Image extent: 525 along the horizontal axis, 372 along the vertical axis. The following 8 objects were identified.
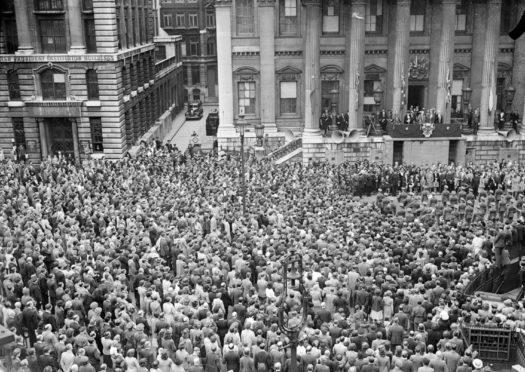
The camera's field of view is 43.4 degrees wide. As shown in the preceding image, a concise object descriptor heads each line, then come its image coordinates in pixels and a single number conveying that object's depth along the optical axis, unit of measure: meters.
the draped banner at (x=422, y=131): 40.94
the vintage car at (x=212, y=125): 52.96
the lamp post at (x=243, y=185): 29.14
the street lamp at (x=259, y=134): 41.67
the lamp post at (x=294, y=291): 13.42
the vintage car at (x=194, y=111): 64.88
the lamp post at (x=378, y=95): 43.94
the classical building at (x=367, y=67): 41.81
